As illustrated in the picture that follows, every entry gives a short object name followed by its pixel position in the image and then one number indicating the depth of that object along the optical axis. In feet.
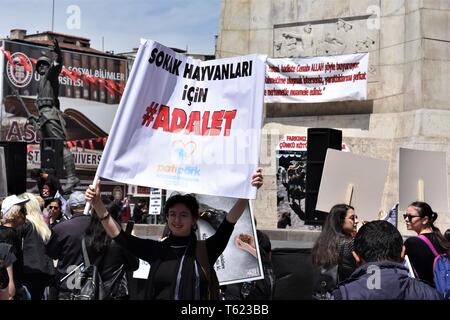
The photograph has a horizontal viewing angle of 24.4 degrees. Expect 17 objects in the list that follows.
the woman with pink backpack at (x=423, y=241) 23.25
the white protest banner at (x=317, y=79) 55.72
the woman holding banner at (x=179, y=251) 17.48
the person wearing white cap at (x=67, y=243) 25.26
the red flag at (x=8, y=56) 152.97
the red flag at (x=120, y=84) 182.09
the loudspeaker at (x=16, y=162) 34.60
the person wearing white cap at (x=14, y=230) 24.76
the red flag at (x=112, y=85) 180.55
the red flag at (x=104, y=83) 178.49
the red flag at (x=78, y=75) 172.24
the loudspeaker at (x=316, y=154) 39.09
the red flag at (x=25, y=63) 155.43
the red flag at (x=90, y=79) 175.49
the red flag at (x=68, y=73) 169.63
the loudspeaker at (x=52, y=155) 73.46
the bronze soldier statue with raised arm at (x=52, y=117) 106.93
